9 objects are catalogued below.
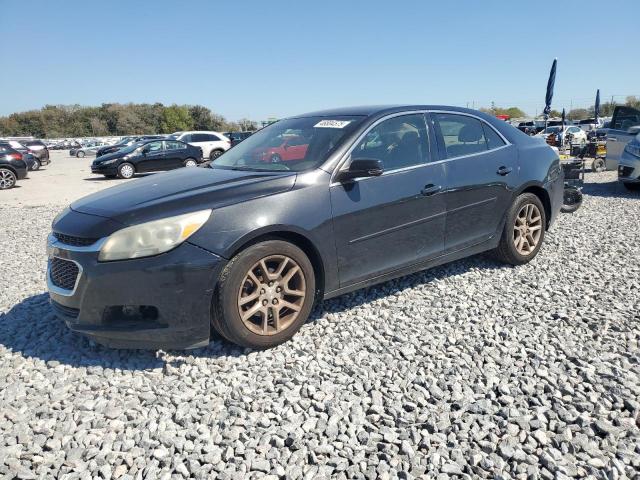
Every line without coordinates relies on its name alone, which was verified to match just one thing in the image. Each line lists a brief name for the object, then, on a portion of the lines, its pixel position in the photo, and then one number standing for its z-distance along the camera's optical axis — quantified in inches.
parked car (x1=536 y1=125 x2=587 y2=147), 764.0
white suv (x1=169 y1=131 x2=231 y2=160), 855.7
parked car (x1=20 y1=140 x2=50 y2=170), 948.0
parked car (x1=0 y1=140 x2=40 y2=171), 858.8
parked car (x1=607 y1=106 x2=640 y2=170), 422.6
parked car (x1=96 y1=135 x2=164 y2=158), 937.3
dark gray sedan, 113.6
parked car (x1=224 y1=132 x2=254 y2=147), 1203.8
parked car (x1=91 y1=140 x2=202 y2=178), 696.4
